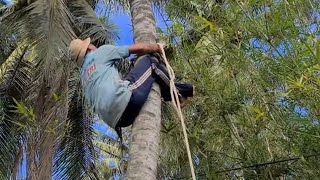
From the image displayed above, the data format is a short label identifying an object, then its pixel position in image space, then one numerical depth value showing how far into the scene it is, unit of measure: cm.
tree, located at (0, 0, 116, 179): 697
